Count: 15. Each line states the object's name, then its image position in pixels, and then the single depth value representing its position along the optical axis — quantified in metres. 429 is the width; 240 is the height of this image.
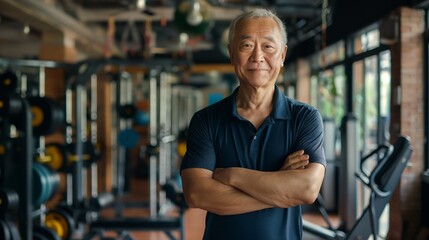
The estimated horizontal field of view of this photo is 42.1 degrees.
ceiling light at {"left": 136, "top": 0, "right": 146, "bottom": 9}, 4.41
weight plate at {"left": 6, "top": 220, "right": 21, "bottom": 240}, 3.49
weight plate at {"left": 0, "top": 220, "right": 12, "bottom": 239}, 3.44
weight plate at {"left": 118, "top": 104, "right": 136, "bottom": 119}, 6.50
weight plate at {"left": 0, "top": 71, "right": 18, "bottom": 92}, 3.93
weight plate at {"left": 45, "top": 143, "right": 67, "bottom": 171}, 4.96
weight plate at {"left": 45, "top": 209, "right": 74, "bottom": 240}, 4.49
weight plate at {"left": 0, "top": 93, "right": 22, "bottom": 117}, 3.58
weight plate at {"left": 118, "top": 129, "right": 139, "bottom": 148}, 6.15
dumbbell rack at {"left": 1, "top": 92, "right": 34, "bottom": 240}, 3.59
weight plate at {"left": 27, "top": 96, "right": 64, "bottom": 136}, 4.22
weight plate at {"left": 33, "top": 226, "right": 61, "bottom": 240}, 3.99
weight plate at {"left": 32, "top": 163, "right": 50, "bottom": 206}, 3.95
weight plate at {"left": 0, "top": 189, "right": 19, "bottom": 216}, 3.54
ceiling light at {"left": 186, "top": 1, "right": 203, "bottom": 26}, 4.27
